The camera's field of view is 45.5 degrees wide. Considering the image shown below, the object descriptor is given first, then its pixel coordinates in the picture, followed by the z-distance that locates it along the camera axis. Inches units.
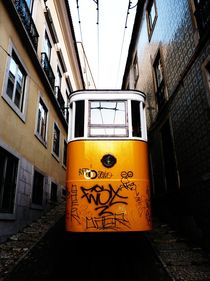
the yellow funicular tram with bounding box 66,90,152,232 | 196.9
